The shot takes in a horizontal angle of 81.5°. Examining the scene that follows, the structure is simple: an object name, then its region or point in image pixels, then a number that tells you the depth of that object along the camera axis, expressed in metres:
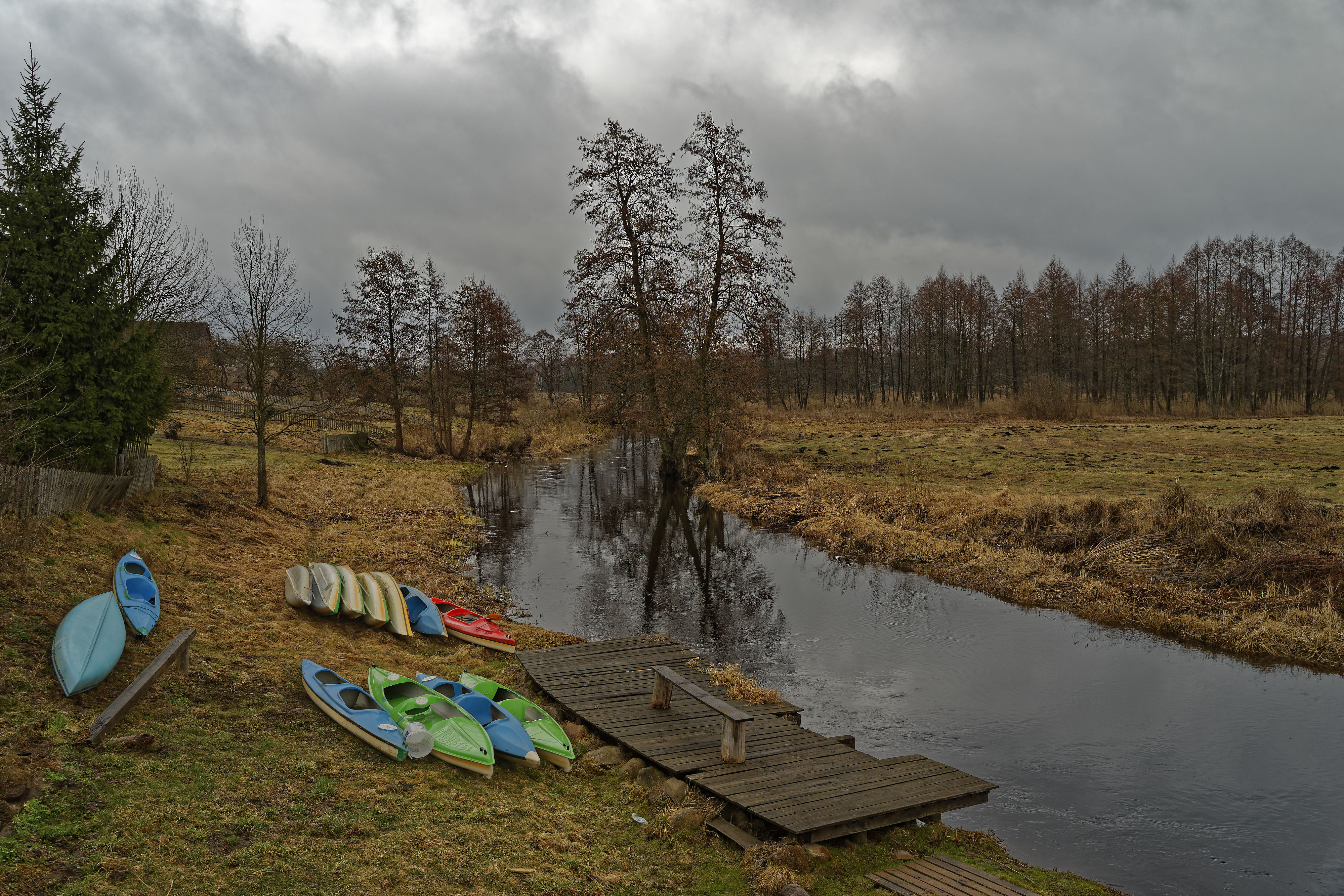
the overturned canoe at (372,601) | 10.59
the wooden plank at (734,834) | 5.80
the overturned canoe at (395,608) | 10.61
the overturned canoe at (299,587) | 10.61
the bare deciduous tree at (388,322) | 33.00
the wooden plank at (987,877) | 5.22
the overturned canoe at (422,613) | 10.82
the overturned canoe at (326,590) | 10.52
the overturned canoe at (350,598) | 10.61
